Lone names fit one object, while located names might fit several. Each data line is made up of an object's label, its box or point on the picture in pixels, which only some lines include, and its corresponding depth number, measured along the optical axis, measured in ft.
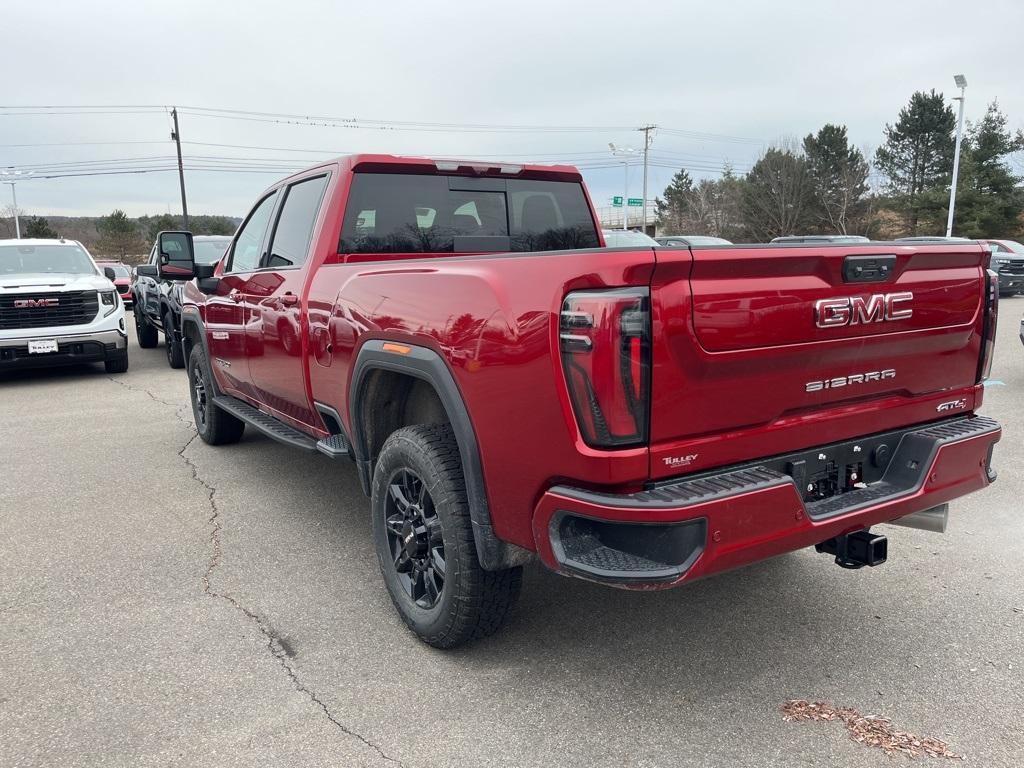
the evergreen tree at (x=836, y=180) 163.02
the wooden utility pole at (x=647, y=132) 183.61
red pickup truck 7.22
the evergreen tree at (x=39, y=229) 196.31
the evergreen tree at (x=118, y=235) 205.77
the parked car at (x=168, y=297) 34.06
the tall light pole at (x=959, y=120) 94.02
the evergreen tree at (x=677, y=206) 207.72
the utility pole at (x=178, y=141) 136.95
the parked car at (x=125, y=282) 70.59
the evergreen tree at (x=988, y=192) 128.16
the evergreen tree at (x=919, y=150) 157.79
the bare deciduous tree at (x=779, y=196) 165.48
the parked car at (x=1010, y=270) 64.34
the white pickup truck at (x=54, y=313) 31.12
